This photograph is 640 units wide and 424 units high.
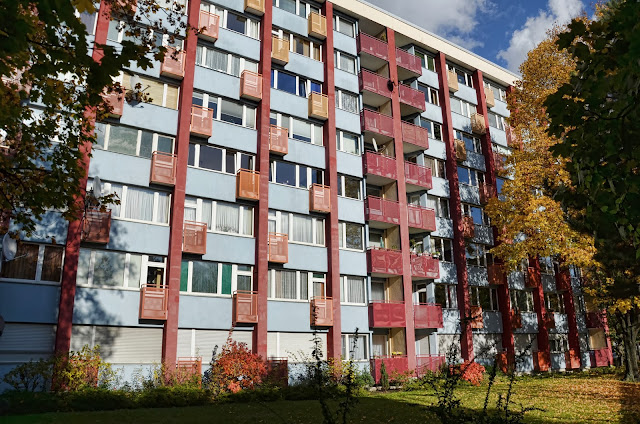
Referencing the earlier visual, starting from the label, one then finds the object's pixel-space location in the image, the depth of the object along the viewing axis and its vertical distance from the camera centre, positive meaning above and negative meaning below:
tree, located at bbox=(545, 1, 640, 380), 6.39 +2.89
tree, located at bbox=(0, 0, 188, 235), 6.06 +4.07
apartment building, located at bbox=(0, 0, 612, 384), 22.36 +6.89
